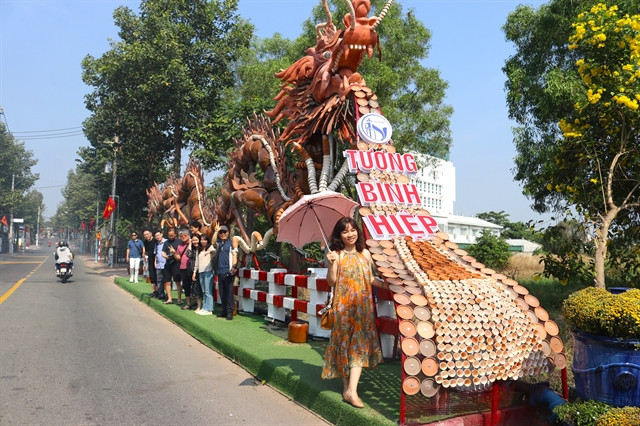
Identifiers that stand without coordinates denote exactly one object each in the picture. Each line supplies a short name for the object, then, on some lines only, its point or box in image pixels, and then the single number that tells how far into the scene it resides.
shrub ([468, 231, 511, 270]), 20.80
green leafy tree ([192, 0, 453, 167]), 17.36
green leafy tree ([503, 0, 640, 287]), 7.24
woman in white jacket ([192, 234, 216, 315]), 9.38
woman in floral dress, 4.33
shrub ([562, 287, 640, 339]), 3.42
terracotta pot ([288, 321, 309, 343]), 6.87
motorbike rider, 18.14
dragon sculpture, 3.74
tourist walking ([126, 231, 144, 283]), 16.58
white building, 53.97
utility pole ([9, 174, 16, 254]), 58.88
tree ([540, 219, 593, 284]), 8.77
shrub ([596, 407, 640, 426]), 3.19
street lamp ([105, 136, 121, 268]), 24.47
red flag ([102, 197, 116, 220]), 24.15
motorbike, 18.06
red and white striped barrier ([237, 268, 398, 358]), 5.65
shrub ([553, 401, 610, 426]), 3.42
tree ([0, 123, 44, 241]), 54.62
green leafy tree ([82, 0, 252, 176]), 20.55
